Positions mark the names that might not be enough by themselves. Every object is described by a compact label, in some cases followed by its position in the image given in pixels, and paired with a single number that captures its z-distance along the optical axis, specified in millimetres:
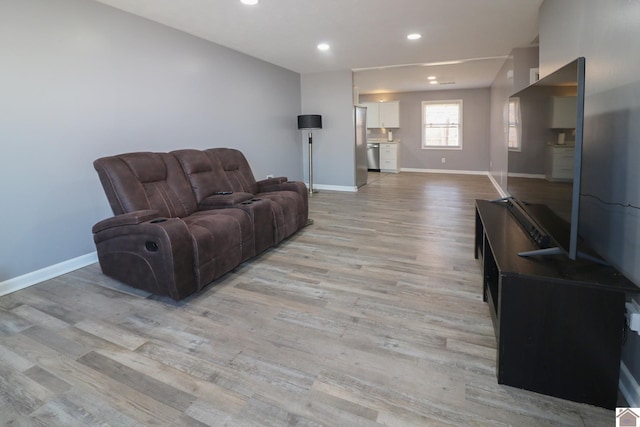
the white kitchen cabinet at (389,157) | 9569
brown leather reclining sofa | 2402
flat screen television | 1479
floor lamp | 6348
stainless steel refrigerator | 6772
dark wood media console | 1397
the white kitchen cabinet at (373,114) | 9891
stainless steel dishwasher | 9711
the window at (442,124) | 9438
